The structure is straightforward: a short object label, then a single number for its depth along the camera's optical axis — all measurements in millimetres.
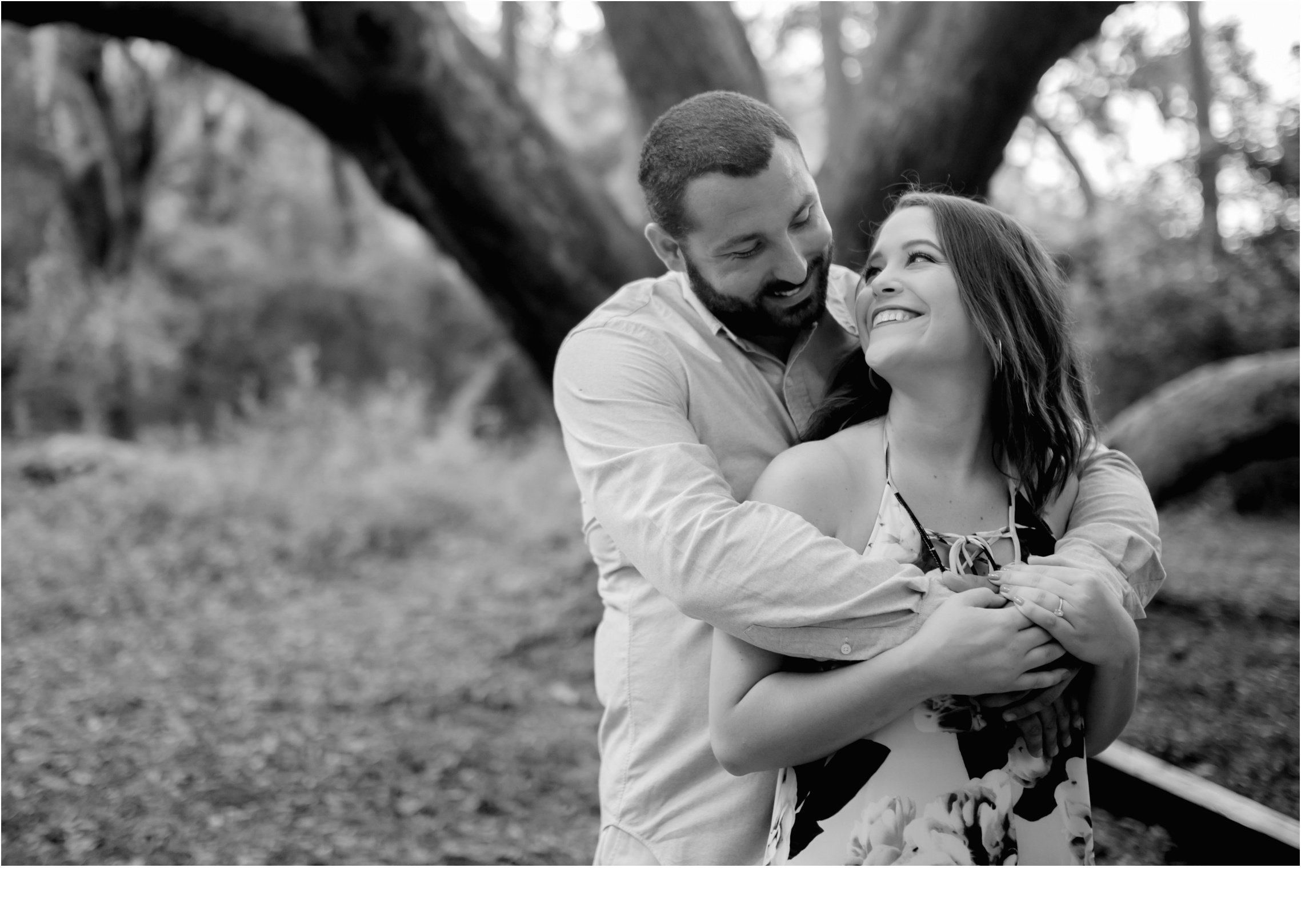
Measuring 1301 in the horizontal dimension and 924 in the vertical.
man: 1673
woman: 1657
